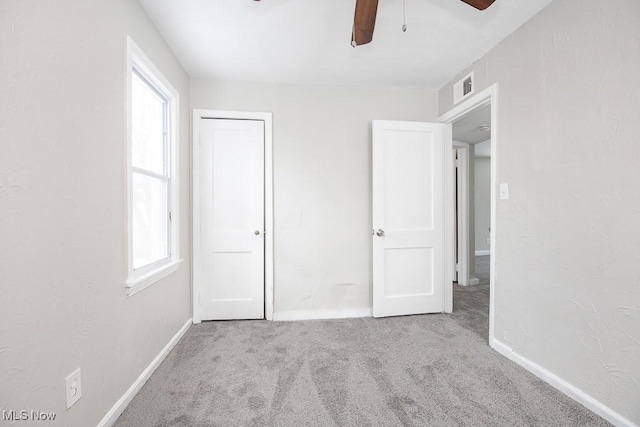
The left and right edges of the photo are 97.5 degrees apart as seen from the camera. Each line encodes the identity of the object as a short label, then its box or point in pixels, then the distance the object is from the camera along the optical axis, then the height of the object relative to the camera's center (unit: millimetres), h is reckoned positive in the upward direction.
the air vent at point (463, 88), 2482 +1123
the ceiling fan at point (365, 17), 1392 +1015
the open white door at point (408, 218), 2818 -75
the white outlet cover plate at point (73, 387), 1151 -743
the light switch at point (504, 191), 2102 +148
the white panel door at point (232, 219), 2752 -79
